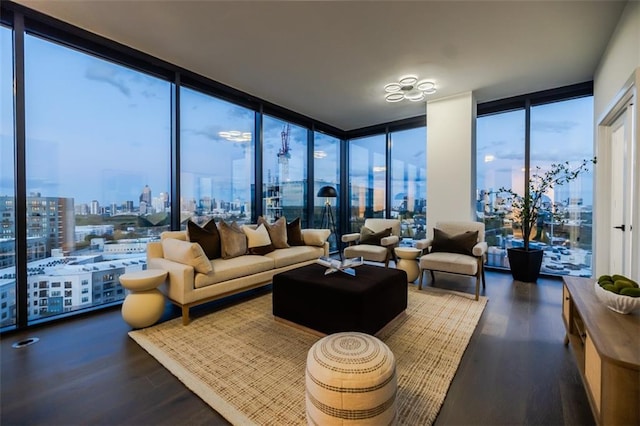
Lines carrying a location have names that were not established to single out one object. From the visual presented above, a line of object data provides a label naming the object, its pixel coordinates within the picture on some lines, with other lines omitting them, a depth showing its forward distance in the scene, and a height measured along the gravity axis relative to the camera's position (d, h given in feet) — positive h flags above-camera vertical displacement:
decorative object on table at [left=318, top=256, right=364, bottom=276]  8.98 -1.94
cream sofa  8.54 -2.14
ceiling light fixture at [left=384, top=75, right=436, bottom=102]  12.44 +5.79
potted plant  12.85 +0.02
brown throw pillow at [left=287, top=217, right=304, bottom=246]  14.29 -1.34
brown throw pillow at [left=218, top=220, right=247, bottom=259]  10.97 -1.30
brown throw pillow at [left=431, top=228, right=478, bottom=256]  12.00 -1.47
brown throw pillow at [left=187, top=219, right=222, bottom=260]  10.44 -1.08
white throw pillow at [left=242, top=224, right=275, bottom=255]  11.90 -1.38
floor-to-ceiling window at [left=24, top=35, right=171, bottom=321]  8.69 +1.31
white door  8.13 +0.36
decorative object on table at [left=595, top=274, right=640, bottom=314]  4.99 -1.59
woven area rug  5.15 -3.62
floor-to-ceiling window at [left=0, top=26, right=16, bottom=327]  7.98 +0.61
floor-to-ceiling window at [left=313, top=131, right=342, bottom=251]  19.54 +2.62
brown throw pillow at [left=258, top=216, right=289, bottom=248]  13.30 -1.12
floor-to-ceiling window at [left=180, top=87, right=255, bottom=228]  12.39 +2.50
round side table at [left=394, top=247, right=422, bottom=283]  12.63 -2.42
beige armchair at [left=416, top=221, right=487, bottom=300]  10.80 -1.78
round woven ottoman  3.92 -2.60
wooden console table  3.72 -2.22
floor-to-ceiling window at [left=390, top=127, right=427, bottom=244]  17.85 +1.95
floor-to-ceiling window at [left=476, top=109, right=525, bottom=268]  14.66 +2.19
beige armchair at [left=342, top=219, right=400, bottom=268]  13.61 -1.65
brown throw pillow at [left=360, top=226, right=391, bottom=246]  15.10 -1.48
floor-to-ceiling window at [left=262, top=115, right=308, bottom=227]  16.07 +2.49
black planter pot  12.78 -2.56
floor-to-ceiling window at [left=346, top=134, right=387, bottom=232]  19.76 +2.28
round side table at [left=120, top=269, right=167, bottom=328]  8.04 -2.71
